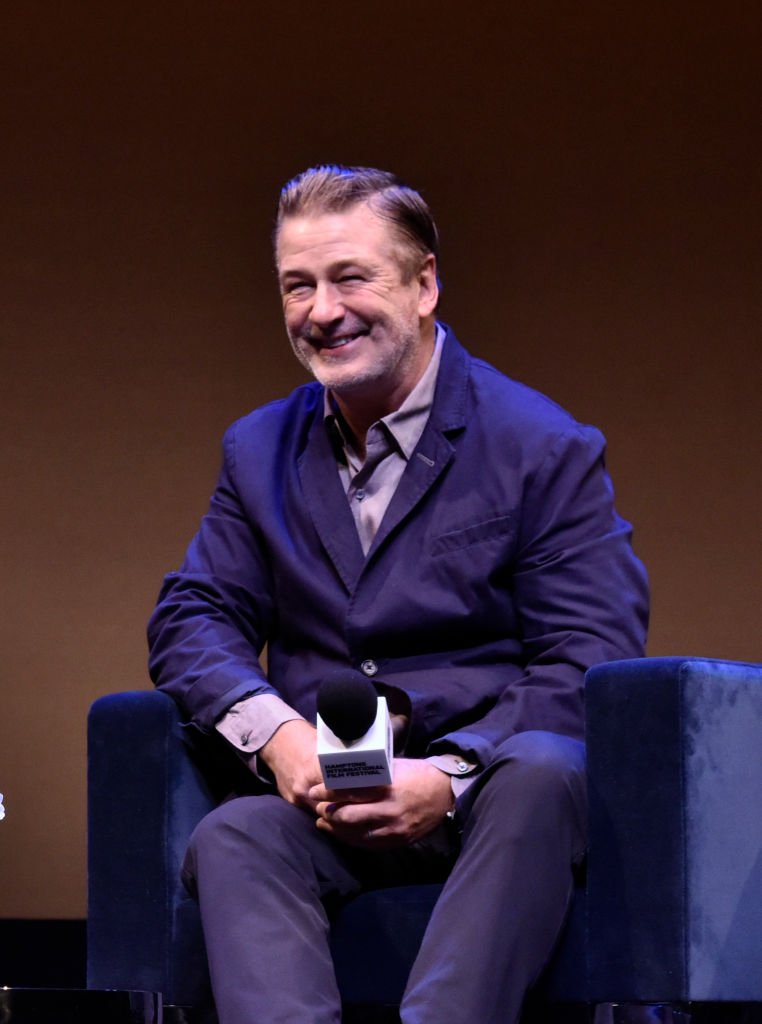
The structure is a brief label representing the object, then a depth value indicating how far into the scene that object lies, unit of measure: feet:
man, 34.64
